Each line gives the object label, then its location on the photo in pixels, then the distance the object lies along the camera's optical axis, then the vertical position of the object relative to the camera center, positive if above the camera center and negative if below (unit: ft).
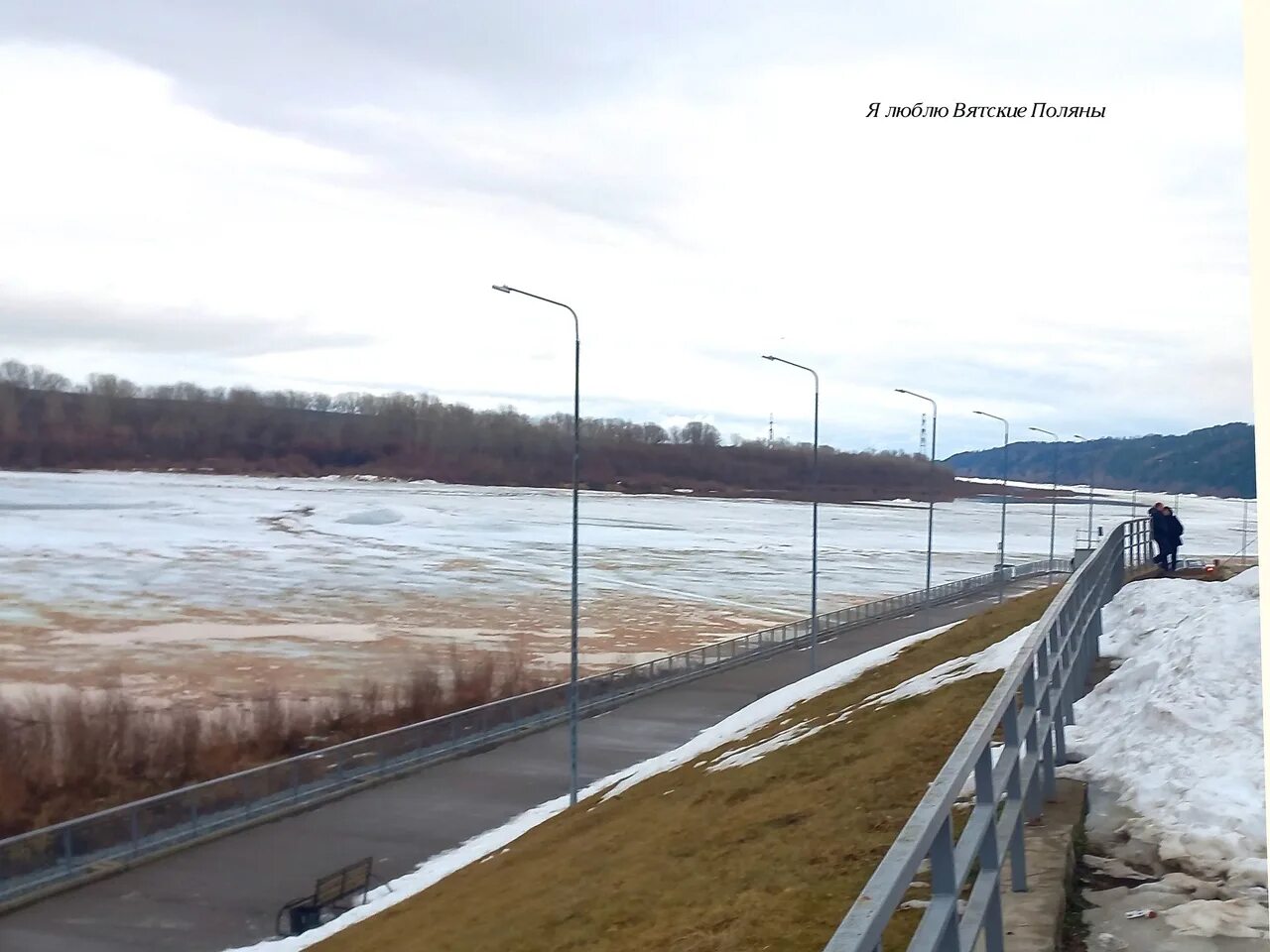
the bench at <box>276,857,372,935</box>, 54.95 -20.21
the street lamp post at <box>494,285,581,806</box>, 67.87 -7.86
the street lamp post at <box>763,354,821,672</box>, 117.91 +2.98
